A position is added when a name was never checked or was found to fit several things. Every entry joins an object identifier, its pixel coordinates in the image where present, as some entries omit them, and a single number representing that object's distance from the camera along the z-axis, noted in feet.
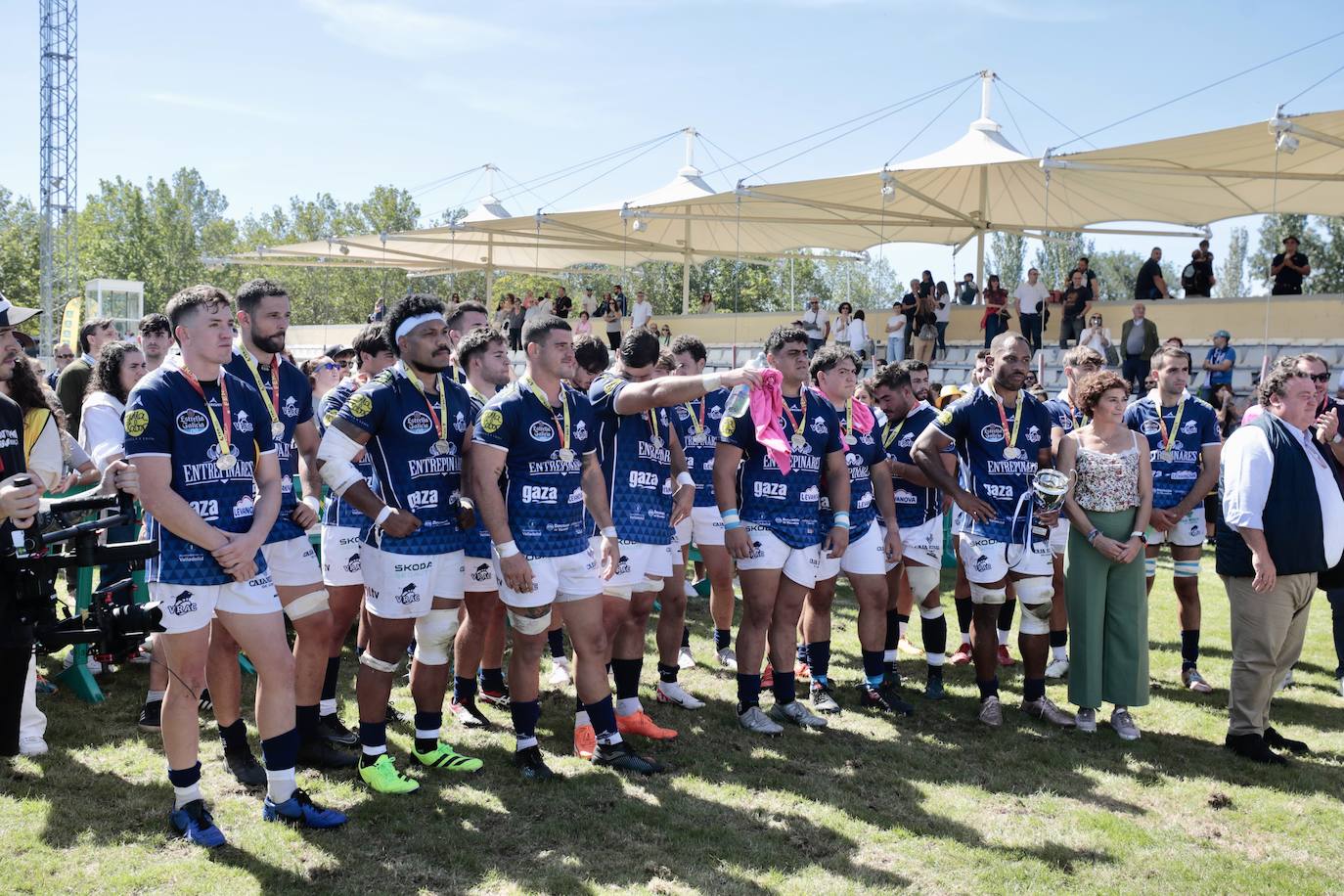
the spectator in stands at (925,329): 61.82
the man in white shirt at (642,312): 73.10
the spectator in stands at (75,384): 25.98
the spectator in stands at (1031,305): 59.11
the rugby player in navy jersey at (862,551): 21.35
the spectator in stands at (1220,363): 48.83
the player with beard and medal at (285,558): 16.07
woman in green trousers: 19.90
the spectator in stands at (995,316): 59.67
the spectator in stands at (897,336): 62.90
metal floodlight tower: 110.93
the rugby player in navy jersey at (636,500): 18.56
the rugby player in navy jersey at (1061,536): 23.91
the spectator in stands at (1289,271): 53.83
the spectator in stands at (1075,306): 57.52
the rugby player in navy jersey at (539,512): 16.02
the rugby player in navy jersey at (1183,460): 23.66
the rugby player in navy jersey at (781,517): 19.61
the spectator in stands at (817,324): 65.36
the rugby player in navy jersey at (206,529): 13.43
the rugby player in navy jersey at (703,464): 22.85
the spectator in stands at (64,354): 37.14
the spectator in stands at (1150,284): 59.93
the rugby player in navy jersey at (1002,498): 20.42
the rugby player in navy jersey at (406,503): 15.55
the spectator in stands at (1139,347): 51.19
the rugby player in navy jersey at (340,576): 18.20
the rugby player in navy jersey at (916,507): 22.67
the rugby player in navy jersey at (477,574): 17.78
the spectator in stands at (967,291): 71.67
